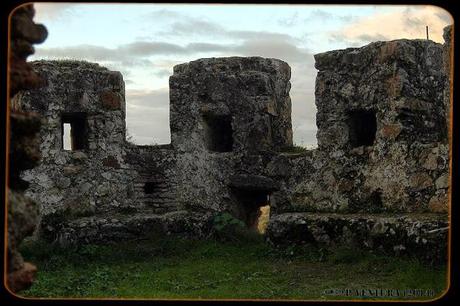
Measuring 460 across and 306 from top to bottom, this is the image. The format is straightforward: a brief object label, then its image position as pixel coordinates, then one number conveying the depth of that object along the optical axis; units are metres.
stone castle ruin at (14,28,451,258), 11.30
